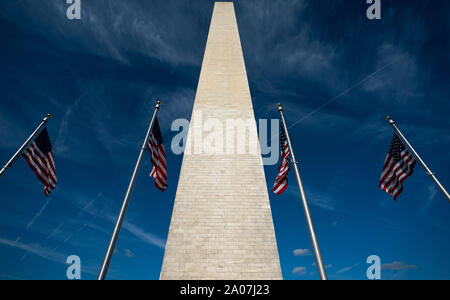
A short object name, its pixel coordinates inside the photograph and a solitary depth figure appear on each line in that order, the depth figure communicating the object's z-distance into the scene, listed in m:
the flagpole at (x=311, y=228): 5.44
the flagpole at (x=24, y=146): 7.04
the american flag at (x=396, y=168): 8.79
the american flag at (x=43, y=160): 7.62
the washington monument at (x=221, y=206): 10.14
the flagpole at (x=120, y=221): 5.31
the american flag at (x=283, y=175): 7.70
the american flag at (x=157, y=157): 8.03
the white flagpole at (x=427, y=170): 8.20
